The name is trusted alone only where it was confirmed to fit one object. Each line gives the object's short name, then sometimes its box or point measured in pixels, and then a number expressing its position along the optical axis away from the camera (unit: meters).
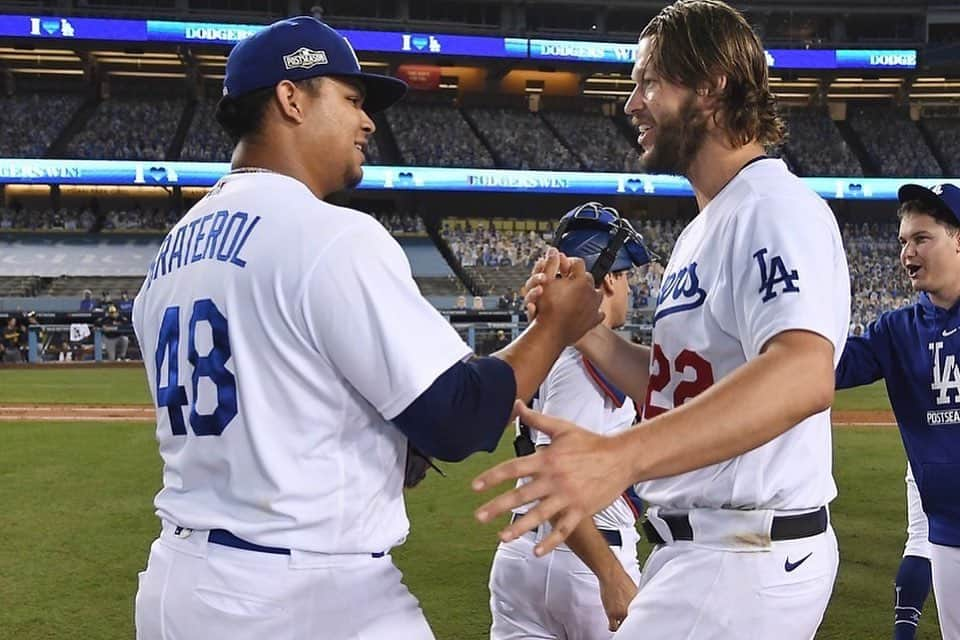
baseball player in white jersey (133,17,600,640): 1.85
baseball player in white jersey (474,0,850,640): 1.57
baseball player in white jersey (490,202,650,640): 3.03
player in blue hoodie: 3.45
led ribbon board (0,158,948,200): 30.92
